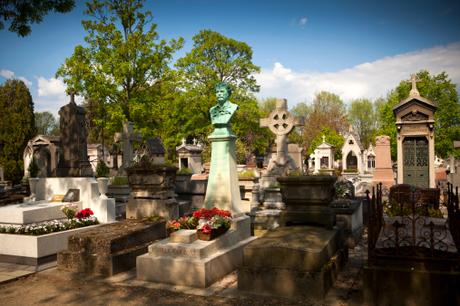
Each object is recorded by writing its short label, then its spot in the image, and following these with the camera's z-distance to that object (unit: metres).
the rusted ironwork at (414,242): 4.52
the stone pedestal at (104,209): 8.98
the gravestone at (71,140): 12.70
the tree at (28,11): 7.23
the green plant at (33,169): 18.58
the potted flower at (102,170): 16.70
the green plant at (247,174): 14.41
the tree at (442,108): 33.69
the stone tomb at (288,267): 5.05
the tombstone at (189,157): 28.27
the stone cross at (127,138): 19.83
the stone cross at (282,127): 12.69
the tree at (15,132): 27.92
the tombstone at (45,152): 19.84
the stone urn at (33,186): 10.07
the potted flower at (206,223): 6.37
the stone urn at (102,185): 10.34
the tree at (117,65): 23.81
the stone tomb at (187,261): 5.78
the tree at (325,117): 48.62
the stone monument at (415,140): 17.92
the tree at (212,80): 32.88
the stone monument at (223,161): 8.38
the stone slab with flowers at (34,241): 7.02
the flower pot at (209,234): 6.32
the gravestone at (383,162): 20.48
